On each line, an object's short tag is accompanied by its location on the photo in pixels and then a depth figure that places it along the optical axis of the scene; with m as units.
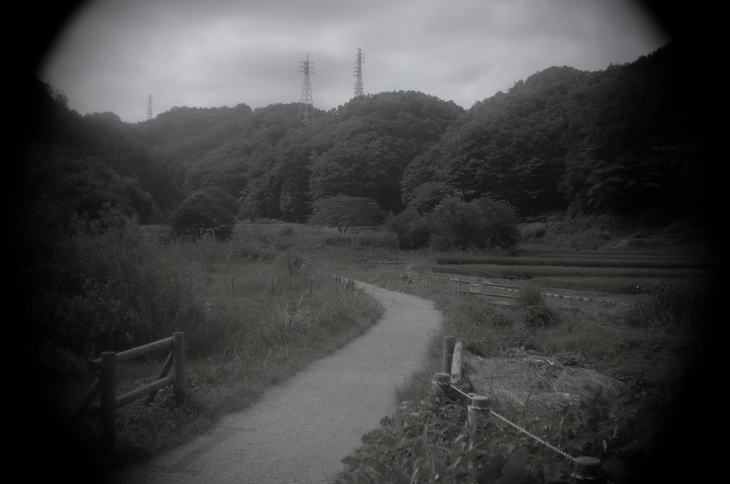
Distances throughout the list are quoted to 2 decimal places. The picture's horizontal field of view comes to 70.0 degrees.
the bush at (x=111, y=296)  8.09
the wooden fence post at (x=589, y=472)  3.09
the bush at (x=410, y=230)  43.41
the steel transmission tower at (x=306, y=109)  74.44
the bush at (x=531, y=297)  15.13
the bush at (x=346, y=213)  50.56
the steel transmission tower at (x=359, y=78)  76.88
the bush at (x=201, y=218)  33.69
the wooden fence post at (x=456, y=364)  6.07
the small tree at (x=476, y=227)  37.38
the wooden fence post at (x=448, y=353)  6.80
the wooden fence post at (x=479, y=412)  4.73
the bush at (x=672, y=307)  12.64
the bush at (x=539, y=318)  13.71
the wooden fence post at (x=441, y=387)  5.73
